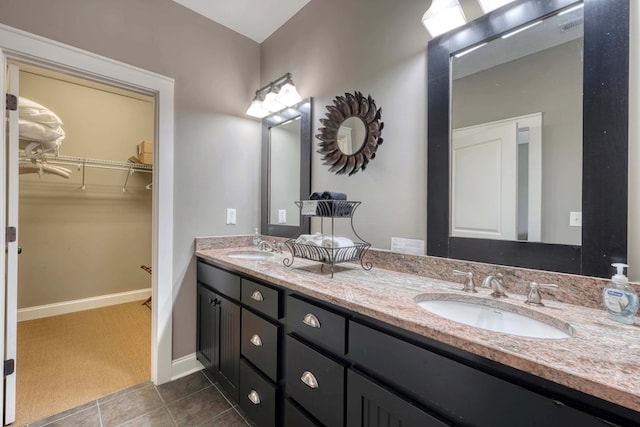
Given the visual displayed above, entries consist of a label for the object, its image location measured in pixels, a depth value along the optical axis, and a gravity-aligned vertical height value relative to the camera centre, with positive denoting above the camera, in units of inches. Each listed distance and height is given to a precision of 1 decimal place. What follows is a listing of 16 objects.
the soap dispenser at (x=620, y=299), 29.2 -8.9
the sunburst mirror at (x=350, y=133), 60.8 +19.1
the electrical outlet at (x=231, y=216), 87.0 -1.2
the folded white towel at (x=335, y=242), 51.9 -5.6
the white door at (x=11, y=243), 57.6 -7.0
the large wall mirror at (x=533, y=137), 34.2 +11.7
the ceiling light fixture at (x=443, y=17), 45.7 +33.6
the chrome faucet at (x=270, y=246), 81.7 -10.2
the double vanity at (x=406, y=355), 21.0 -14.1
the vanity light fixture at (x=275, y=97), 78.6 +34.1
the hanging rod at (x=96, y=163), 112.9 +21.1
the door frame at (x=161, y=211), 71.8 +0.1
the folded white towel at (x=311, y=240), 54.0 -5.4
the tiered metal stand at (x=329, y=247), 51.8 -6.6
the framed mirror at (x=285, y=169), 78.2 +13.5
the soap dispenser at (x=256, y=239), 88.0 -8.5
